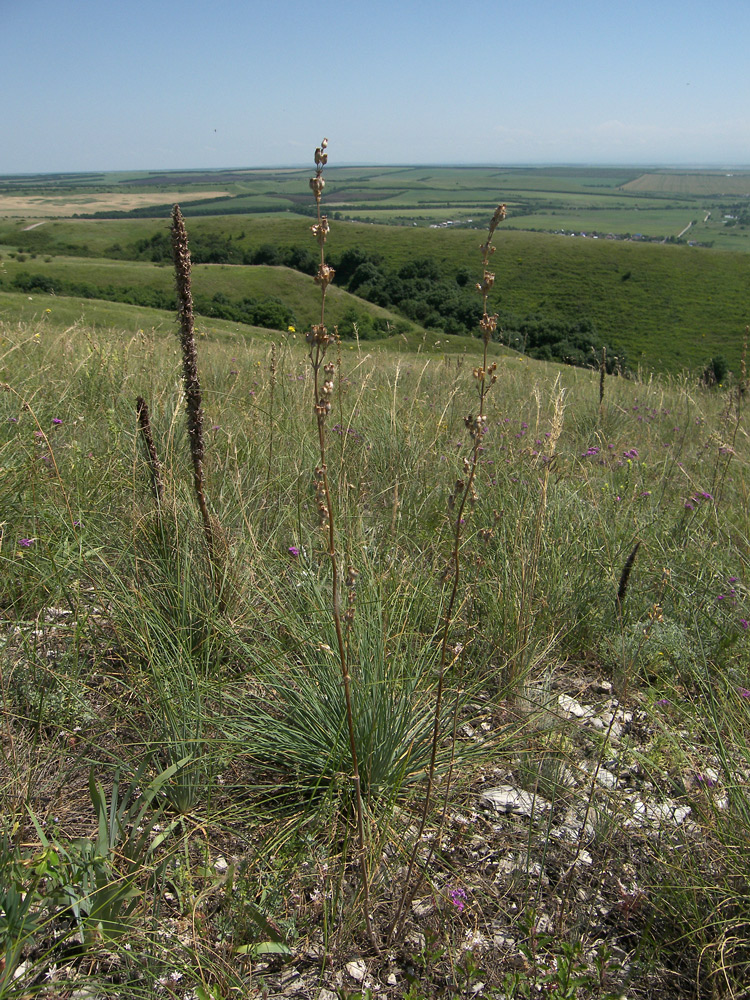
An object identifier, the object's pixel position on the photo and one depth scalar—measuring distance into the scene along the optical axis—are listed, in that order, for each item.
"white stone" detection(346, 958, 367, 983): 0.95
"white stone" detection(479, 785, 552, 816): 1.12
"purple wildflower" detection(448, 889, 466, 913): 0.98
